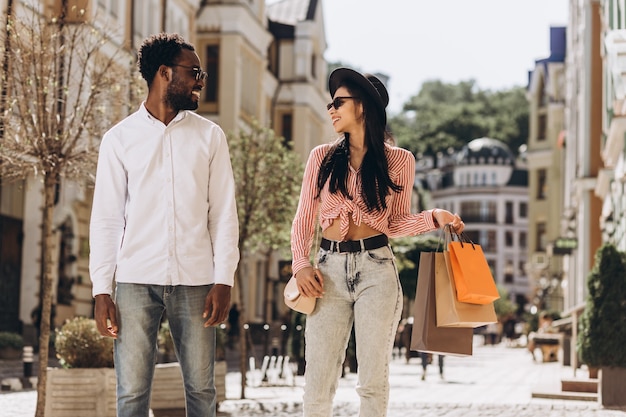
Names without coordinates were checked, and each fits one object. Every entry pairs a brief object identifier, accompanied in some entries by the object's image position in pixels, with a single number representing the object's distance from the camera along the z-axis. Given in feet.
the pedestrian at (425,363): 85.31
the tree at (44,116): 42.45
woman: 21.57
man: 19.80
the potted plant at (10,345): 88.99
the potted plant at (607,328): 53.83
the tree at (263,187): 68.74
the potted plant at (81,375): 42.75
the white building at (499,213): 504.43
